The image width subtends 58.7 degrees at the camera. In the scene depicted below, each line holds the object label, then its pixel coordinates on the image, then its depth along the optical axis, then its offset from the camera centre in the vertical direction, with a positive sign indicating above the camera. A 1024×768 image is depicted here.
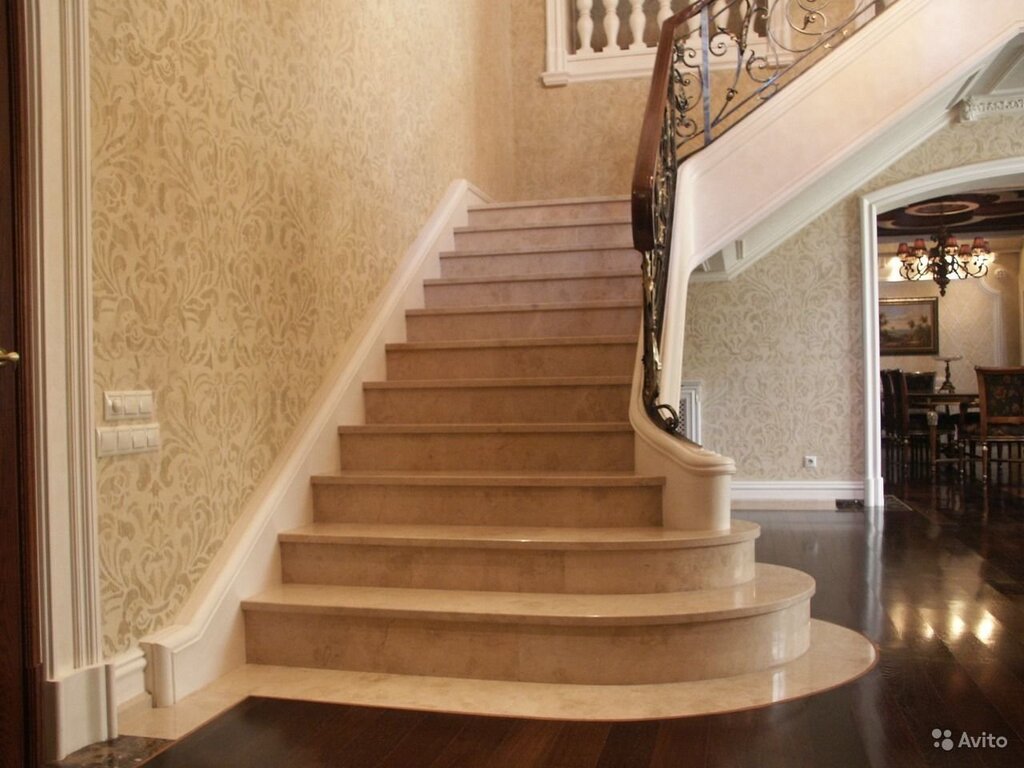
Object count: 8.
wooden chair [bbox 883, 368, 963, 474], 8.32 -0.65
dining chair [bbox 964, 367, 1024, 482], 7.27 -0.34
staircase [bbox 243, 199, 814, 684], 2.44 -0.51
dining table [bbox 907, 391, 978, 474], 8.20 -0.41
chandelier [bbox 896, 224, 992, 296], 9.63 +1.18
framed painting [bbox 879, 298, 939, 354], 12.23 +0.49
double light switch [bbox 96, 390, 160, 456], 2.15 -0.12
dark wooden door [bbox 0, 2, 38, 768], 1.90 -0.21
